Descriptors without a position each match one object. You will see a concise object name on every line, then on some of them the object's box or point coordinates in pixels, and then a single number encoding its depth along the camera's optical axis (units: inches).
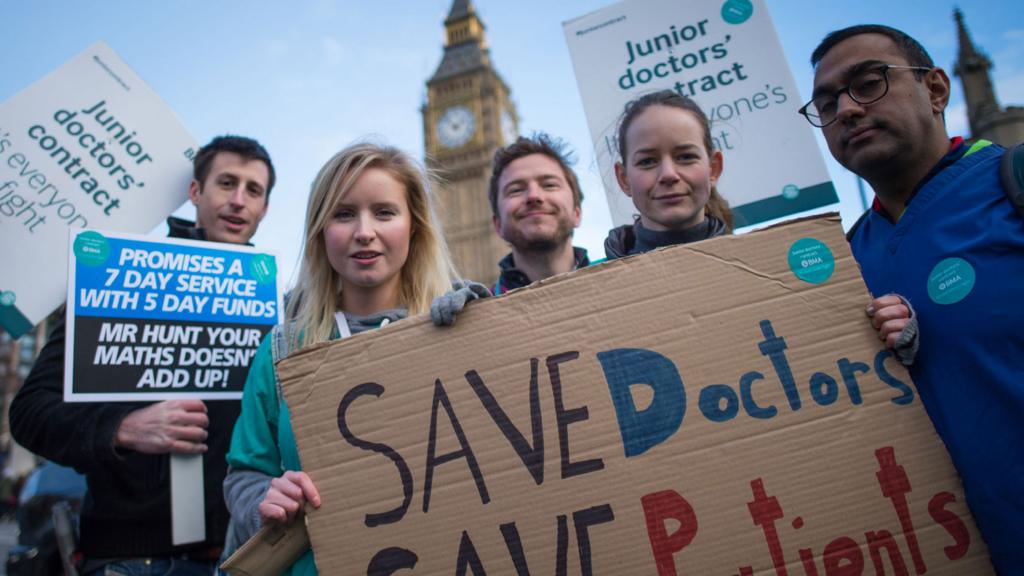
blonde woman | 50.8
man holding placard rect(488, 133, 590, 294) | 86.1
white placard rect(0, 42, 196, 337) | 82.4
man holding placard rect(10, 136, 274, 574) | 61.6
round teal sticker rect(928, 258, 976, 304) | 44.9
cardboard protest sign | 39.2
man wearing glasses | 41.5
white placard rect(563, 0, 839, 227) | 88.0
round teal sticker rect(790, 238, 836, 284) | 43.8
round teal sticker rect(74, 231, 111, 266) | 63.4
